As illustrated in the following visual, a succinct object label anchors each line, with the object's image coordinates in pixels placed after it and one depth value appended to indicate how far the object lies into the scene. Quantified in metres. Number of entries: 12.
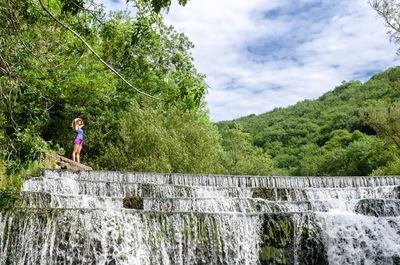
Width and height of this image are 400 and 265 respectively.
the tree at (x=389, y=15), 21.66
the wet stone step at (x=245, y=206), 11.03
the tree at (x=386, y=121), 31.80
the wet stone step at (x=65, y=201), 8.79
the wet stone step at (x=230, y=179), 13.41
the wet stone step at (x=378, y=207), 11.04
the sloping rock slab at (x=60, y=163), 13.52
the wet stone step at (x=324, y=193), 13.34
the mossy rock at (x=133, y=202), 10.29
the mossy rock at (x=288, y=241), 9.23
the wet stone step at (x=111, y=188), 10.94
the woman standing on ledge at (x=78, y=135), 14.96
